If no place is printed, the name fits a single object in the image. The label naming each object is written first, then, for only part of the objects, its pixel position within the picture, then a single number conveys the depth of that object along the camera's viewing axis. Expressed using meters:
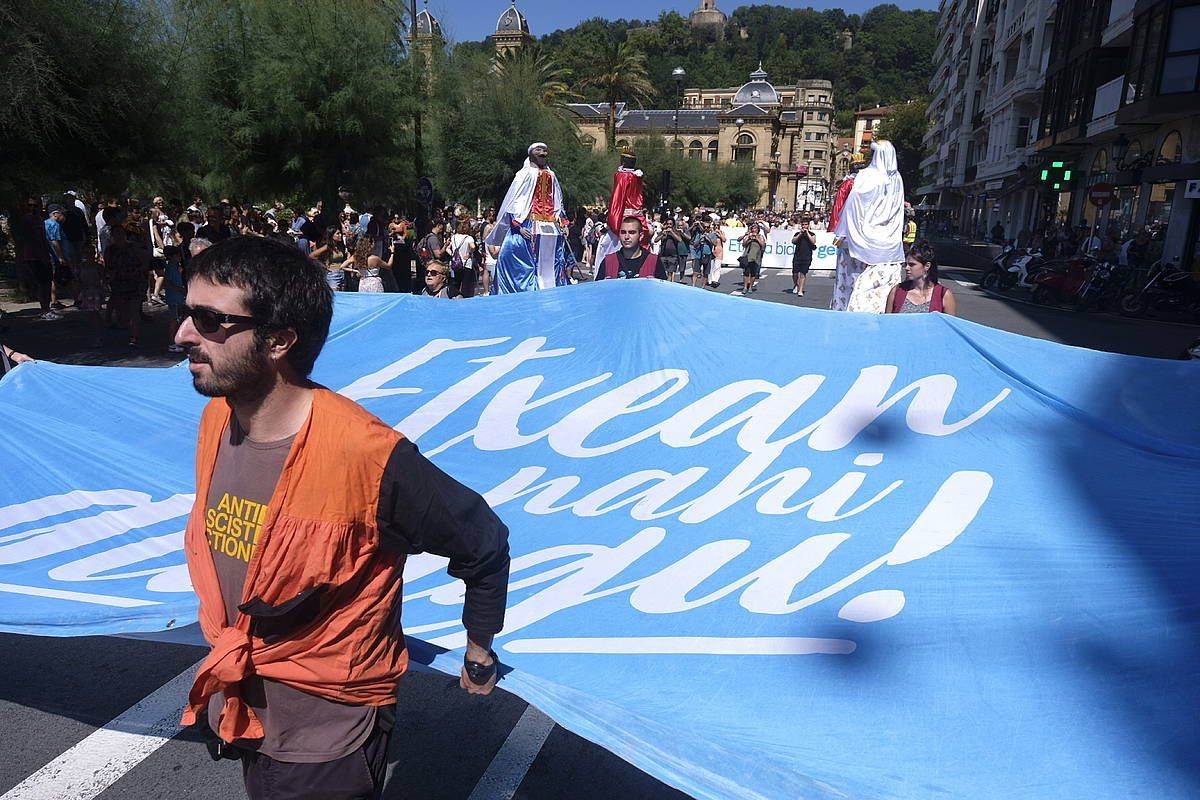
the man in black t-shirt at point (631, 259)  8.65
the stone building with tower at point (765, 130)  126.71
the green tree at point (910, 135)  108.06
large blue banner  2.26
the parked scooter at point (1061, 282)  19.92
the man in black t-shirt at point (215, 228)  14.40
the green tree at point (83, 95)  9.80
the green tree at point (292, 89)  16.95
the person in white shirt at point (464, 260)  13.39
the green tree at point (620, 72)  62.66
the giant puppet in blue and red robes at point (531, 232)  10.27
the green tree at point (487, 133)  31.98
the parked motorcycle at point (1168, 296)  18.27
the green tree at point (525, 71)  33.94
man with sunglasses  1.92
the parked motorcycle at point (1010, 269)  23.36
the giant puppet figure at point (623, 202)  9.70
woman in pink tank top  6.78
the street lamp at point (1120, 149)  26.52
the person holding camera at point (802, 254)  19.64
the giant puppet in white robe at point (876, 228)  8.56
